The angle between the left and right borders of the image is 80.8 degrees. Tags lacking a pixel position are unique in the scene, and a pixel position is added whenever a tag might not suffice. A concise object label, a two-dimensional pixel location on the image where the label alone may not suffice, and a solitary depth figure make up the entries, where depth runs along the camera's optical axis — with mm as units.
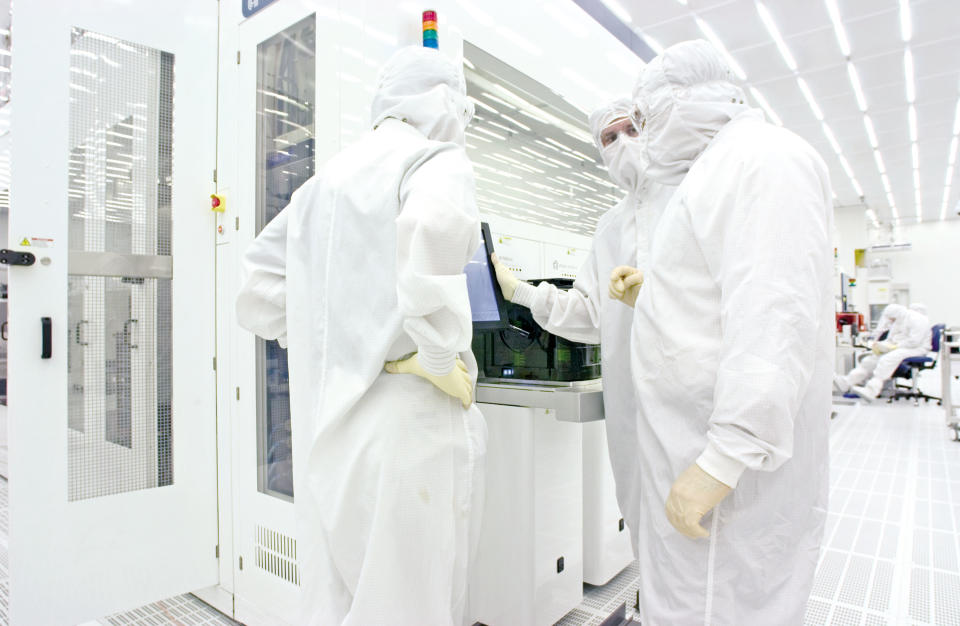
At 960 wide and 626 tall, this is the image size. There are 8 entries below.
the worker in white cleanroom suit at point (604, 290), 1583
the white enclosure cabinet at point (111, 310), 1902
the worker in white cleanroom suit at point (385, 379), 1067
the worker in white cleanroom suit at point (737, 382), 919
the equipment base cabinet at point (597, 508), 2336
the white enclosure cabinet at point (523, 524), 1896
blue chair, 6961
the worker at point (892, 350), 7148
